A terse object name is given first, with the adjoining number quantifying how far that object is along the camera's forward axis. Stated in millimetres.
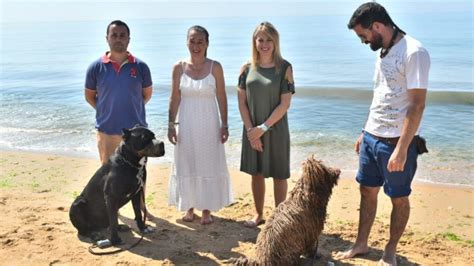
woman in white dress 5203
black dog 4734
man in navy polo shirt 5121
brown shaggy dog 4137
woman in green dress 4941
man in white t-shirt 3766
